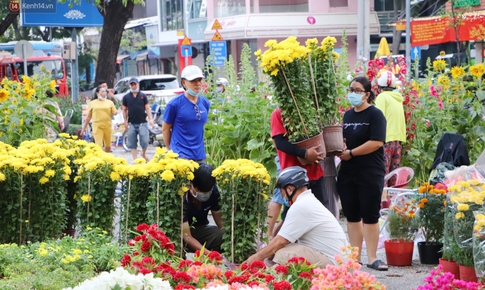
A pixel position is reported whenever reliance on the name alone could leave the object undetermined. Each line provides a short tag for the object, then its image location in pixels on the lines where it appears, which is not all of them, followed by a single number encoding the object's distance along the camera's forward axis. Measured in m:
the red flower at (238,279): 8.71
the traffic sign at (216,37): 42.43
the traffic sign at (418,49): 66.51
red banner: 53.55
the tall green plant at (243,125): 21.55
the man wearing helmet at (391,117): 18.47
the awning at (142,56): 115.56
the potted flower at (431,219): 14.53
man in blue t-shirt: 15.84
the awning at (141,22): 113.11
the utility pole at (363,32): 40.36
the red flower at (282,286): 8.57
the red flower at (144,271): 8.96
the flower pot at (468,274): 12.08
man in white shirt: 11.37
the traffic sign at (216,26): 42.16
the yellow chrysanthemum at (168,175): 11.98
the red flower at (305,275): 9.40
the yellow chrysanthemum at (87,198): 13.62
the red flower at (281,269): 9.49
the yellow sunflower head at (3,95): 20.78
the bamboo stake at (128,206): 13.01
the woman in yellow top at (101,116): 31.76
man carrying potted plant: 13.70
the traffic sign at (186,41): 46.62
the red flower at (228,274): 8.96
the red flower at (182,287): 8.54
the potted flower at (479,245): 11.06
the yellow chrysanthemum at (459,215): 12.04
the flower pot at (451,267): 12.56
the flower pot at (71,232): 15.00
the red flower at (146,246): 10.53
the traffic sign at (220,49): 44.61
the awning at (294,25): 78.70
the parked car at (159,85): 64.45
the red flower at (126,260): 9.80
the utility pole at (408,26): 58.81
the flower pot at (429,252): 14.87
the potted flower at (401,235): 15.00
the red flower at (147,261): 9.58
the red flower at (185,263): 9.70
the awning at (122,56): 120.64
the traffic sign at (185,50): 48.30
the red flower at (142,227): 10.83
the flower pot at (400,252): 14.99
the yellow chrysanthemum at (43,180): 13.84
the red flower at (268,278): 9.24
